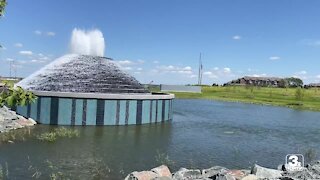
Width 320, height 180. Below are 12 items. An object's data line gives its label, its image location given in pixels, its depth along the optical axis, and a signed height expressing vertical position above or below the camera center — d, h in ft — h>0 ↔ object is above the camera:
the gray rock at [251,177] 28.97 -9.95
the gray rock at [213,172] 29.66 -10.05
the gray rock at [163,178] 27.99 -10.05
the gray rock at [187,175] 29.66 -10.31
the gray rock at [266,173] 29.61 -9.65
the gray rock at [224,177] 27.61 -9.57
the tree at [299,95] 202.83 -2.88
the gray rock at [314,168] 31.44 -9.61
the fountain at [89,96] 66.04 -3.27
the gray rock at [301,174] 28.42 -9.36
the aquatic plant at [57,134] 49.53 -10.81
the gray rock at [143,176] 28.32 -10.13
